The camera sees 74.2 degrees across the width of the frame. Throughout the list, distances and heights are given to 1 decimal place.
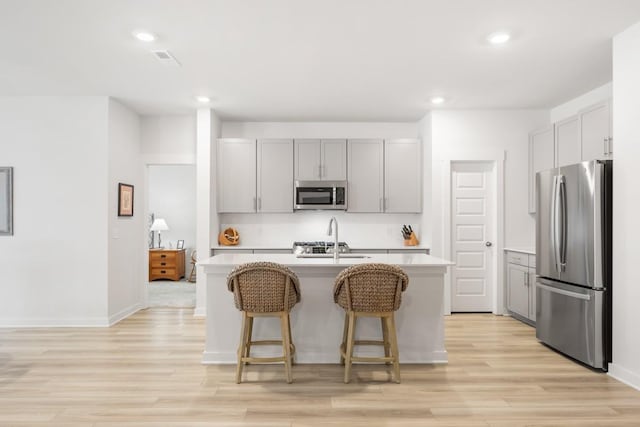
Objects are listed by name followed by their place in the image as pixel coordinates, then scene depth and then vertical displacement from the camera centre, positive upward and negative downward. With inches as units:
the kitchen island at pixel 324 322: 139.6 -35.3
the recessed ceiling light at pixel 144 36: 125.3 +53.8
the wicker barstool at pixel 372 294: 119.4 -22.3
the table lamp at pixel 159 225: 337.7 -8.6
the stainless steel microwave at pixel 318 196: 225.8 +10.3
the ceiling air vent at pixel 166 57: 139.5 +53.5
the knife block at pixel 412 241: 228.8 -13.5
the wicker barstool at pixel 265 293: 119.3 -22.1
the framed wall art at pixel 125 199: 203.6 +7.3
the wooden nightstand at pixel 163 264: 328.5 -38.6
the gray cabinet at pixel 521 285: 187.3 -31.8
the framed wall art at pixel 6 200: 190.7 +6.0
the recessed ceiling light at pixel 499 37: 126.1 +54.5
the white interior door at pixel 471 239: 217.6 -11.6
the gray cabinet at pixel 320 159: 228.2 +30.4
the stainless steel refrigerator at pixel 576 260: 130.9 -14.4
